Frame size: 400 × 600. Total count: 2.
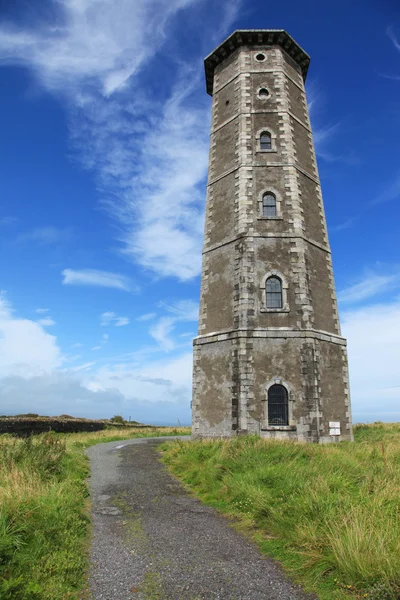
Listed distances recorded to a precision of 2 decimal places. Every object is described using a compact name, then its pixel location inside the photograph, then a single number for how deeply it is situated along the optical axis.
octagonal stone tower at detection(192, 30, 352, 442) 15.43
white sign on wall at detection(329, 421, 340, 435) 15.62
